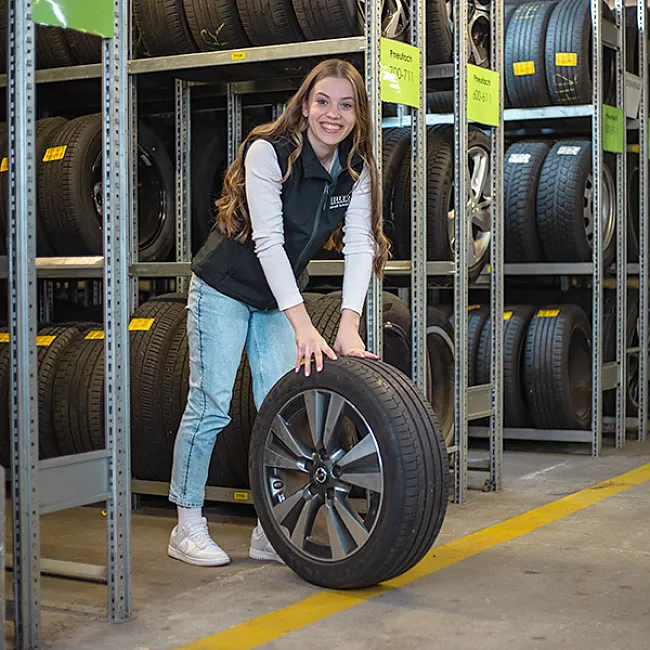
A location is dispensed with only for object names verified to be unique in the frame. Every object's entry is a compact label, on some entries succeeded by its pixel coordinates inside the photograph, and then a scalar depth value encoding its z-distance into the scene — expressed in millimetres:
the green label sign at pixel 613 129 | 7637
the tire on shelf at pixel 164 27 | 5844
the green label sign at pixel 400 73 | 5105
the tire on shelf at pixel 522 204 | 7668
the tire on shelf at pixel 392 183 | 5844
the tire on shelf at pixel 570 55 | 7461
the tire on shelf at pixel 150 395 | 5504
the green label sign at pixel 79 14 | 3344
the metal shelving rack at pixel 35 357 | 3359
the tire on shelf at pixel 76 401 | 5676
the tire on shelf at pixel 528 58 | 7598
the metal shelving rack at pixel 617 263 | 7484
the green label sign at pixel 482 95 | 5910
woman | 4152
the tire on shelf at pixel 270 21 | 5484
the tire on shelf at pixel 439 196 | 5859
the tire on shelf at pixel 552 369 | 7527
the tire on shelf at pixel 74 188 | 5941
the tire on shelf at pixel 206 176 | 6742
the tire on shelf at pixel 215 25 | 5652
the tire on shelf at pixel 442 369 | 6355
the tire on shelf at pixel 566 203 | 7559
